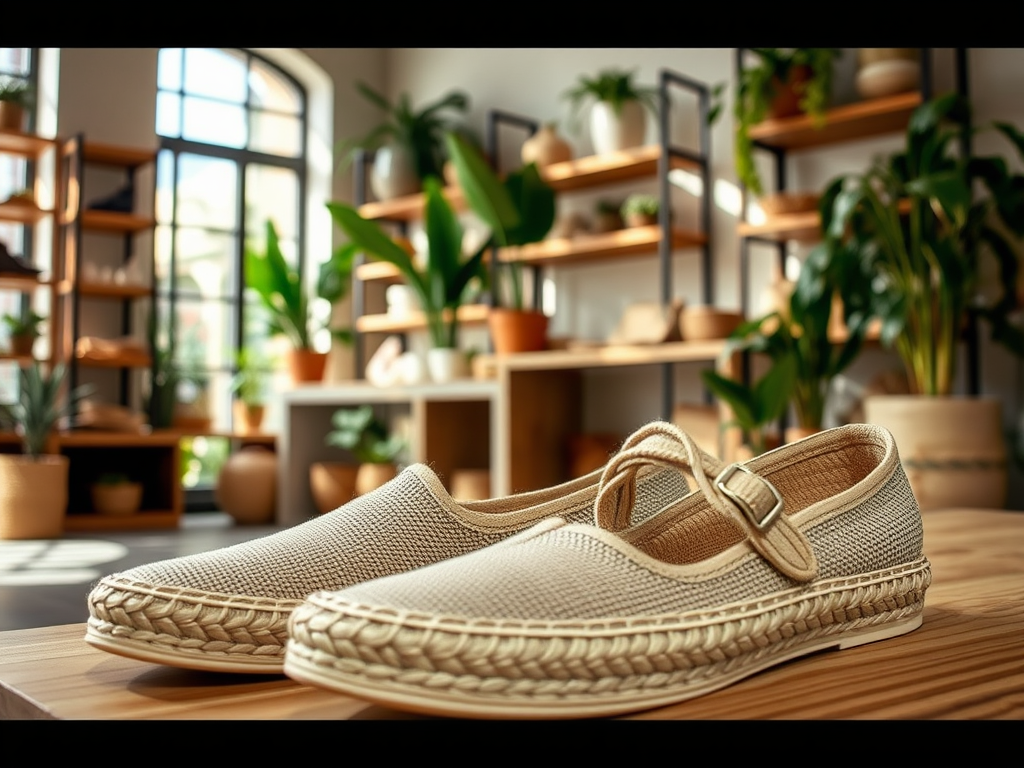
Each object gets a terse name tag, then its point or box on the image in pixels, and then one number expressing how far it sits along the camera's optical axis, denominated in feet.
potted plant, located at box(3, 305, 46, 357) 13.14
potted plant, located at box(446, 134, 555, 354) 11.46
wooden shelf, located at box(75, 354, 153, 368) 13.38
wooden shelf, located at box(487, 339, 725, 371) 10.04
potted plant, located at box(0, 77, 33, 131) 13.06
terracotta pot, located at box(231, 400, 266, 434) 15.44
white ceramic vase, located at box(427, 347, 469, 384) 12.07
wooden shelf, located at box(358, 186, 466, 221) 14.81
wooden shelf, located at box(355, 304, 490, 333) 14.40
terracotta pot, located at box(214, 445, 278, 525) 13.94
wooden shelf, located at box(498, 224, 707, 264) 12.27
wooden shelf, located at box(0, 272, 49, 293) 12.96
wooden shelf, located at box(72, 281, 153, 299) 13.57
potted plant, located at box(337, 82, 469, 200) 15.33
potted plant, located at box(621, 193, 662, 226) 12.35
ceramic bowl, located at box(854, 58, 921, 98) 10.68
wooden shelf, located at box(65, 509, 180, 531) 12.39
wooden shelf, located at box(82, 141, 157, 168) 13.57
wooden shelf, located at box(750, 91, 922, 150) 10.61
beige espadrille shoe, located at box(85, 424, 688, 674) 1.67
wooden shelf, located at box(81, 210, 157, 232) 13.62
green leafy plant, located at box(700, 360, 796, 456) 8.93
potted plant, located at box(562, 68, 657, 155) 12.68
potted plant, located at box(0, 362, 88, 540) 11.13
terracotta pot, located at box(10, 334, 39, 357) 13.23
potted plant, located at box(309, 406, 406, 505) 13.17
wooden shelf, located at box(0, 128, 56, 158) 13.05
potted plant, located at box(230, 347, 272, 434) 15.45
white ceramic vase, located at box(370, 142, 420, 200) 15.33
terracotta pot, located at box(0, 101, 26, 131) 13.05
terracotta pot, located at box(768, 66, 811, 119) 11.15
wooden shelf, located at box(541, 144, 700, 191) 12.41
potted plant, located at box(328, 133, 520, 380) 12.58
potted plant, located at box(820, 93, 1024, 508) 8.55
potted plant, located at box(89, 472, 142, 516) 12.70
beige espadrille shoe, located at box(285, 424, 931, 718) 1.39
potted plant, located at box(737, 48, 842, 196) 10.86
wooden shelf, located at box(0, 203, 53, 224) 13.21
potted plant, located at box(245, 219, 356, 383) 14.33
